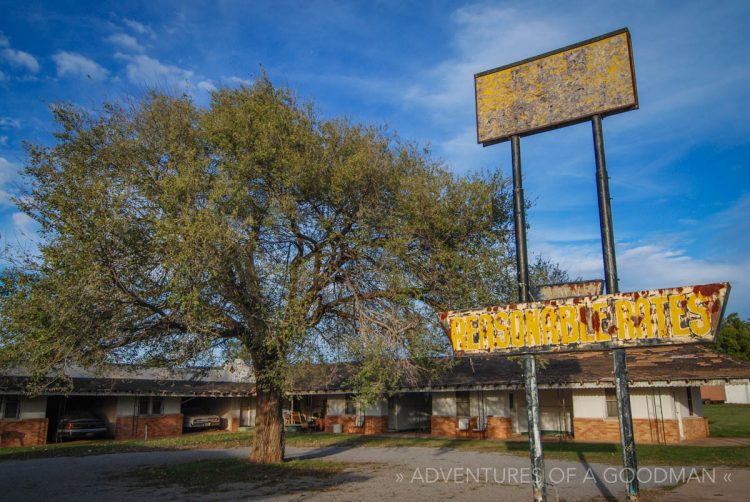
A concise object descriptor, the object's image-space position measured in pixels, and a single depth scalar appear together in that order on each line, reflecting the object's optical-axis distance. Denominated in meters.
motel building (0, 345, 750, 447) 22.39
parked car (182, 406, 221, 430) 36.31
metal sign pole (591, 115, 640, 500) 9.15
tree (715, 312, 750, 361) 59.75
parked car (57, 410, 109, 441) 29.61
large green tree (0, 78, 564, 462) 11.99
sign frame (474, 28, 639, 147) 9.57
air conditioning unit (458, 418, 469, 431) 27.36
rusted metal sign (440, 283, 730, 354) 7.16
